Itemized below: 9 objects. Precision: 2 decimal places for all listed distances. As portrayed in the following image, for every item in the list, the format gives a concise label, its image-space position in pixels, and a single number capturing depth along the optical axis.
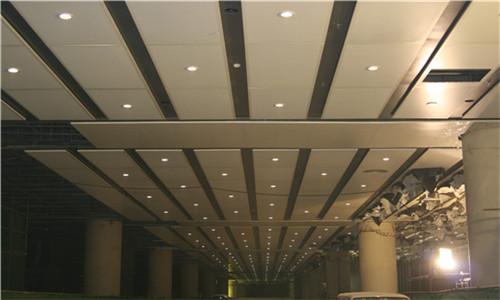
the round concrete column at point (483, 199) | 9.96
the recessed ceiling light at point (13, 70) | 8.59
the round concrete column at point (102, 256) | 23.42
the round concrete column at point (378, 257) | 22.91
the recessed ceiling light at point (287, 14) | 6.76
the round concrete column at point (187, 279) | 48.78
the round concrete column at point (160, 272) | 37.62
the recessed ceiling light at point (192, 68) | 8.47
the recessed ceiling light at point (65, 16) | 6.86
